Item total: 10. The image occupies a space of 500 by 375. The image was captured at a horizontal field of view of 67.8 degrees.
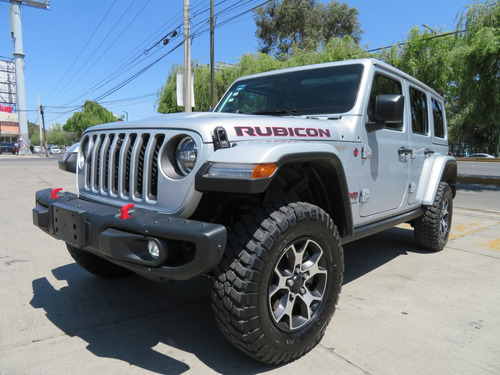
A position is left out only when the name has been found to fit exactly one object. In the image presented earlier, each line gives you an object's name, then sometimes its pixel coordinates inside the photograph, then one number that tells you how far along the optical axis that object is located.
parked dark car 52.96
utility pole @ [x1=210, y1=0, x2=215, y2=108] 15.46
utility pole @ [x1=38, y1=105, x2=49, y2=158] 54.61
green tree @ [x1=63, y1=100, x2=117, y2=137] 63.22
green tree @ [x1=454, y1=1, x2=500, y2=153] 10.37
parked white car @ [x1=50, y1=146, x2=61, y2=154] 61.80
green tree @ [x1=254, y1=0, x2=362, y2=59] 31.73
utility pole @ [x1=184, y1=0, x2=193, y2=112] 11.70
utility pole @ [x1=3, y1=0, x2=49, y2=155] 41.66
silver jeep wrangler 1.92
